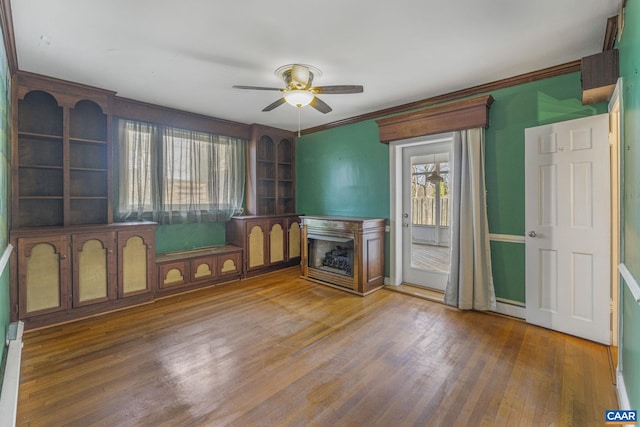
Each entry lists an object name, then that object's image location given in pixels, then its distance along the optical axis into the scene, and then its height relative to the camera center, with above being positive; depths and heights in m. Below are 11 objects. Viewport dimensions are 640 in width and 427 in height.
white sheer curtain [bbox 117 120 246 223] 3.89 +0.60
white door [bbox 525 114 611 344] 2.54 -0.15
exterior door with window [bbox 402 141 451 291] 3.92 -0.04
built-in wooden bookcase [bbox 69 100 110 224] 3.55 +0.63
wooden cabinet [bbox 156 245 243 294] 3.90 -0.80
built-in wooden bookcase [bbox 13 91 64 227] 3.23 +0.61
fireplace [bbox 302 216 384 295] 3.97 -0.60
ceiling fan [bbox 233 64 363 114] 2.76 +1.25
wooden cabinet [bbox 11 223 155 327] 2.87 -0.63
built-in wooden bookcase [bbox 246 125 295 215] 5.12 +0.79
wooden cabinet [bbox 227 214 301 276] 4.74 -0.48
